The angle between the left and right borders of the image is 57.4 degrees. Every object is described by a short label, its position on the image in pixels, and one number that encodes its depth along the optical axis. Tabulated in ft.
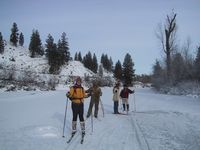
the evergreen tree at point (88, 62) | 259.15
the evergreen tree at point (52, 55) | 173.65
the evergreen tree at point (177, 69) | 95.58
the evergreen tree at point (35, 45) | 199.11
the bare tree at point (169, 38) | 94.26
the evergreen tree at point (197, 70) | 87.64
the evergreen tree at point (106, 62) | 307.28
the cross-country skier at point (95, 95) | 32.21
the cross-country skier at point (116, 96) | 35.96
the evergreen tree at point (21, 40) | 230.07
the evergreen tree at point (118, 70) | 242.16
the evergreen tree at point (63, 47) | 178.51
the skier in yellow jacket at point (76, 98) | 21.96
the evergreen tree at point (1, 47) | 180.39
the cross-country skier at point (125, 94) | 37.78
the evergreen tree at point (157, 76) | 107.87
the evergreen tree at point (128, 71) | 198.08
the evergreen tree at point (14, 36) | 217.51
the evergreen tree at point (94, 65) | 260.62
